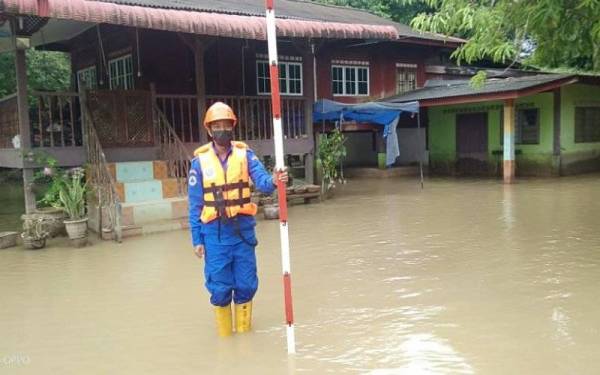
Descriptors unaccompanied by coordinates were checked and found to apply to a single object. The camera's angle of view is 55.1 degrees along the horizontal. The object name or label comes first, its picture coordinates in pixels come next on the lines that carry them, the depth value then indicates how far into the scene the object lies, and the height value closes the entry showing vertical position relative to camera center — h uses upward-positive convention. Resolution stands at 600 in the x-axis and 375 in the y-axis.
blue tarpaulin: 14.88 +0.80
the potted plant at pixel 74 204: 8.48 -0.79
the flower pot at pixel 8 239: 8.72 -1.28
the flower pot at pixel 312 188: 12.70 -0.98
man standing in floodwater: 4.40 -0.48
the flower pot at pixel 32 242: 8.46 -1.29
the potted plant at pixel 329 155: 13.72 -0.28
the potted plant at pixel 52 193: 8.99 -0.62
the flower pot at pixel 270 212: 10.74 -1.24
